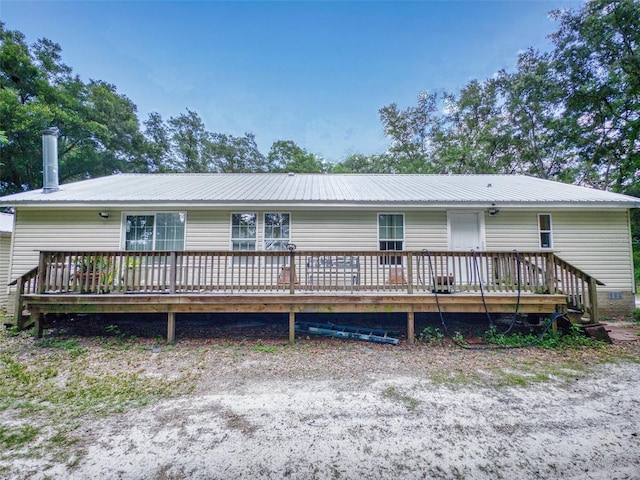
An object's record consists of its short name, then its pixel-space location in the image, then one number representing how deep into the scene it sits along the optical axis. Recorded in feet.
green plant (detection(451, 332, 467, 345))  17.95
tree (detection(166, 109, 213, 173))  81.35
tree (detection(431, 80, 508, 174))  66.25
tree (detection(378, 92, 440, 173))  75.56
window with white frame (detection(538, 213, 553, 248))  25.76
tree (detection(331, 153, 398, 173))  78.33
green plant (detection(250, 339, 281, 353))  16.91
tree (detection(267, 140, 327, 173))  85.86
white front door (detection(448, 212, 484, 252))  25.96
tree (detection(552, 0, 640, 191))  45.83
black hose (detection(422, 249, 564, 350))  17.13
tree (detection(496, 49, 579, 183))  56.08
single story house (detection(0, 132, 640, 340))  23.97
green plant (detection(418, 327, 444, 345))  18.35
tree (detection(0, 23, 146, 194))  47.12
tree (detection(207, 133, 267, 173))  87.66
